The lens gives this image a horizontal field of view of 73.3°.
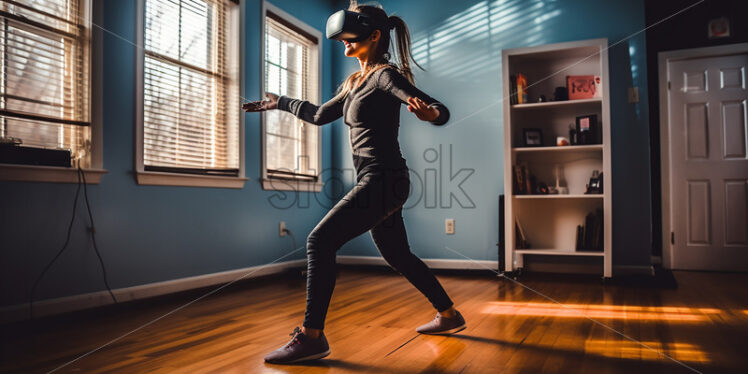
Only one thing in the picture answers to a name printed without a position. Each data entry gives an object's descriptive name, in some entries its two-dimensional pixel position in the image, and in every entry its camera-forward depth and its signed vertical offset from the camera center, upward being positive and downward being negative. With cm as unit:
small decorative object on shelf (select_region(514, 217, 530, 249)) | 397 -33
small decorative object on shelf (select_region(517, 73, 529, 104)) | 390 +83
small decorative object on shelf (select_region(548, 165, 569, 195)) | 391 +7
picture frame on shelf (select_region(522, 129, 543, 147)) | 393 +46
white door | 444 +28
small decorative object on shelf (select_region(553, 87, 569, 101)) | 386 +78
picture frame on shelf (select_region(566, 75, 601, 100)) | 381 +83
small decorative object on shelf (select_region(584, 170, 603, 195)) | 374 +8
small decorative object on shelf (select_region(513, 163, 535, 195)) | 390 +12
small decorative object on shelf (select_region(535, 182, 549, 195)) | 387 +5
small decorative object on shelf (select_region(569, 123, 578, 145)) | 381 +46
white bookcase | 381 +34
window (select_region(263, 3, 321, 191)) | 400 +90
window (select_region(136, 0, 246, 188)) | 296 +67
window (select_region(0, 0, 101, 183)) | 228 +56
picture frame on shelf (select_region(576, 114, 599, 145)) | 375 +49
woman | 163 +13
